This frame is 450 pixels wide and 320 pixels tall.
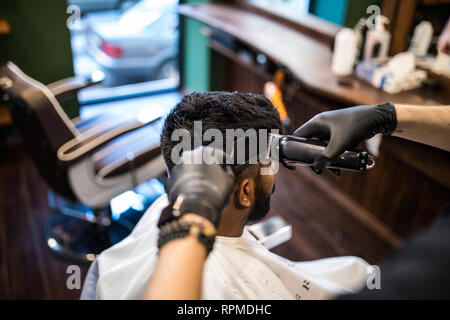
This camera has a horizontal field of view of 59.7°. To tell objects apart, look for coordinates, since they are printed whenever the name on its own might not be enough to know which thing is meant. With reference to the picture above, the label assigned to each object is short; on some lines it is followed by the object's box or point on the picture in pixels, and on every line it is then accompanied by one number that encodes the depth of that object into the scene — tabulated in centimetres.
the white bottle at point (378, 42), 218
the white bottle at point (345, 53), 221
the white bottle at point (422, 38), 211
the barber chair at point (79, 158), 181
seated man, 101
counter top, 192
